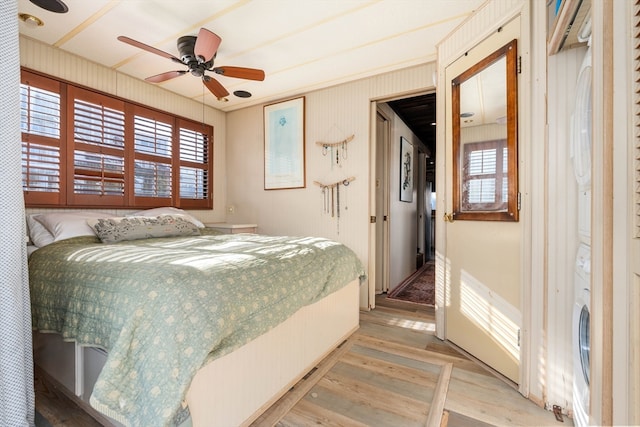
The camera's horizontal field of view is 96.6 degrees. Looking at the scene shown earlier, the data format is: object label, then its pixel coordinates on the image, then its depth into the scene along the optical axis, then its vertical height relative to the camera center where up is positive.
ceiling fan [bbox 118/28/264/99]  2.03 +1.17
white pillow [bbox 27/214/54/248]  2.17 -0.18
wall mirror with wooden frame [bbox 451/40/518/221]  1.79 +0.51
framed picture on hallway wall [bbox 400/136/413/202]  4.43 +0.68
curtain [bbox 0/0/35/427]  1.22 -0.11
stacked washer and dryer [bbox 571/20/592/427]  1.19 -0.15
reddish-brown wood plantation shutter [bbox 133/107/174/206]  3.24 +0.64
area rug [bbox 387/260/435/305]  3.66 -1.12
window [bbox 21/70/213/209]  2.49 +0.63
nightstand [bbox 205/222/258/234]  3.46 -0.21
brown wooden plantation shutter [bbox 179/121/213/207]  3.72 +0.63
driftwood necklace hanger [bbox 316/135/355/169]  3.31 +0.72
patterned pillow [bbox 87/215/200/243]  2.29 -0.15
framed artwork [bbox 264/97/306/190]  3.62 +0.87
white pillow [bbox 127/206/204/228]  3.12 -0.01
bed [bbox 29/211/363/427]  1.05 -0.50
